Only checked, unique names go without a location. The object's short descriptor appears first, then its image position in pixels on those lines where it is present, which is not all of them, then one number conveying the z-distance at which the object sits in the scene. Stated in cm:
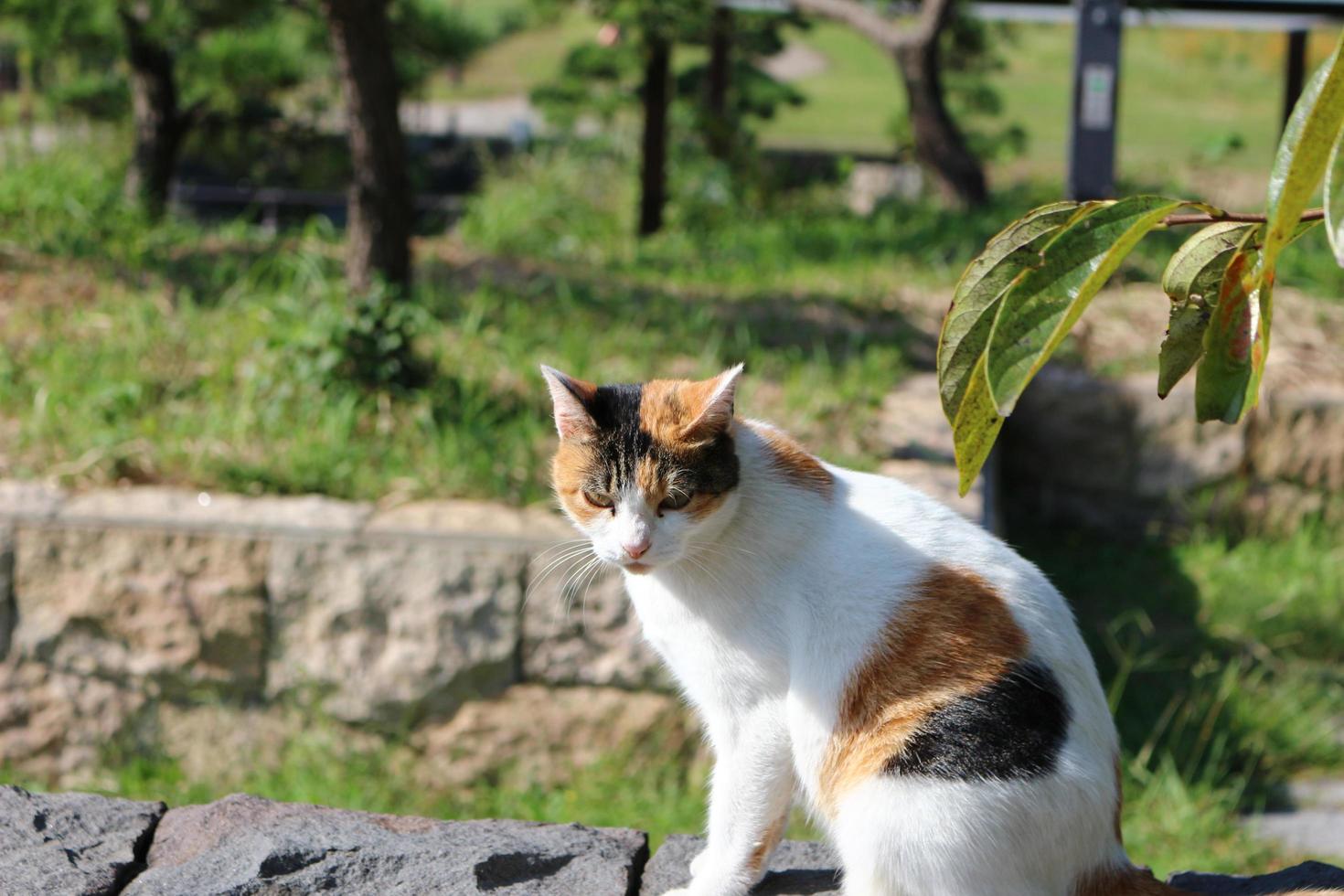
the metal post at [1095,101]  563
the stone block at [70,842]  195
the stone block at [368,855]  196
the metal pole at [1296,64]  808
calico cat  173
